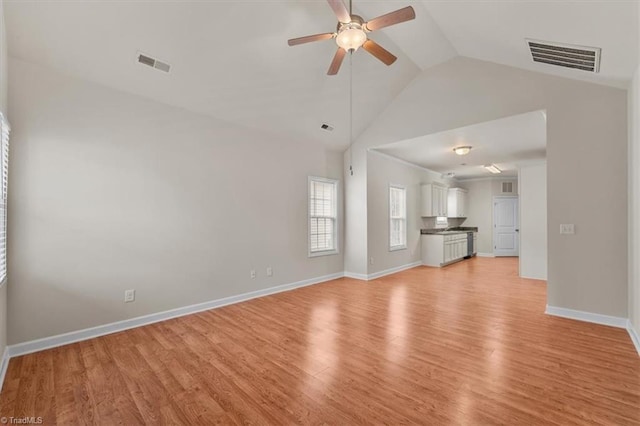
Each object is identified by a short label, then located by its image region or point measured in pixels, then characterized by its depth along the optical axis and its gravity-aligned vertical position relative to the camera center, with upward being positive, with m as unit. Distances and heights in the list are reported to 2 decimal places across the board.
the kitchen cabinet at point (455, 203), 9.22 +0.45
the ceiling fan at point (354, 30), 2.36 +1.72
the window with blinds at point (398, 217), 7.05 -0.03
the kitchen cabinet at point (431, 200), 7.96 +0.46
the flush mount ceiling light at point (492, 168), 7.76 +1.39
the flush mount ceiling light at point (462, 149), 5.77 +1.39
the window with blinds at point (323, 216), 5.80 -0.01
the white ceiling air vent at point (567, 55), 2.86 +1.78
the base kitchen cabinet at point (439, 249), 7.62 -0.93
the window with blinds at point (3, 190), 2.42 +0.22
